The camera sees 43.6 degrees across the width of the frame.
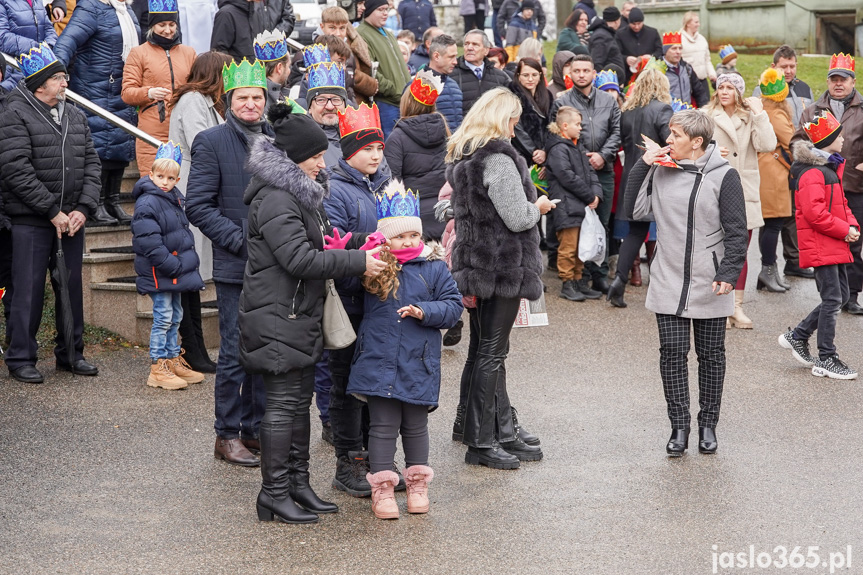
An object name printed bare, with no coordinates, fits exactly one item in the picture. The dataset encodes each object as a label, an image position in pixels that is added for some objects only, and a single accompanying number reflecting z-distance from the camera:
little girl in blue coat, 5.59
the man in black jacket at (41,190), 7.71
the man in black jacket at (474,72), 11.44
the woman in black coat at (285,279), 5.27
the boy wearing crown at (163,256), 7.91
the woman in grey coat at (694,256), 6.63
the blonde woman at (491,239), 6.32
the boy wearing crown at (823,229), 8.58
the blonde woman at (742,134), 10.25
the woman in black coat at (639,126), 10.74
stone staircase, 8.98
